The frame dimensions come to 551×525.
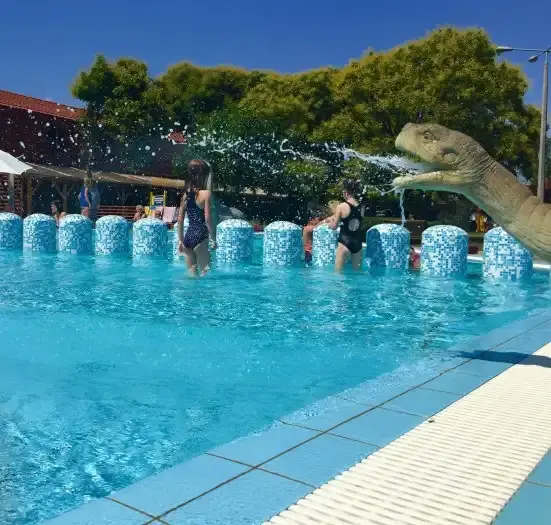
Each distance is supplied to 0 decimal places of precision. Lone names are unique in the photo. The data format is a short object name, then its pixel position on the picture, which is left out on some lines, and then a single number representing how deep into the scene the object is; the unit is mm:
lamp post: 20188
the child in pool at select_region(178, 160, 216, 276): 10031
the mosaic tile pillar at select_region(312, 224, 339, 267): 13586
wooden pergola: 28811
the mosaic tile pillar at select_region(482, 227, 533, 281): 11820
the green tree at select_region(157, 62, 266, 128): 36812
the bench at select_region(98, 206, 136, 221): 31812
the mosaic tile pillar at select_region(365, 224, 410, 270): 12805
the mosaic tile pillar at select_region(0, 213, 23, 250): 16250
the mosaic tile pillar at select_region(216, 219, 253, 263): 14086
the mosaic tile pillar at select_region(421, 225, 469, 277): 12117
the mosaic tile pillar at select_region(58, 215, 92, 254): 15516
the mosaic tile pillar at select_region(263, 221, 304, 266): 13469
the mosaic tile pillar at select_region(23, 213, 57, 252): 15664
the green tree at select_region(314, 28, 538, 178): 24078
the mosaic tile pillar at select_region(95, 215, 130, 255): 15445
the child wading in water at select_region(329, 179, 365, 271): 11781
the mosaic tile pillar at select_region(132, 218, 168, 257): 14945
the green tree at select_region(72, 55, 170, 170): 33469
